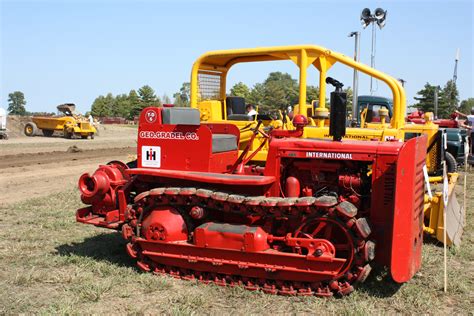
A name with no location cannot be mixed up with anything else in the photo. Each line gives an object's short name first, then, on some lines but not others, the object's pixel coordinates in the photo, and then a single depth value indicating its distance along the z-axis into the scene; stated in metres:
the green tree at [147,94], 66.44
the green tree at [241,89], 72.60
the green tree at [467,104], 62.23
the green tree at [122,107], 81.31
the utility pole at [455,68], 31.81
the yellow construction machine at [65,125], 32.28
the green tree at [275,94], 65.90
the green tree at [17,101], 128.01
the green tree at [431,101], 49.25
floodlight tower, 16.64
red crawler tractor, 5.17
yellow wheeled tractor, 7.44
